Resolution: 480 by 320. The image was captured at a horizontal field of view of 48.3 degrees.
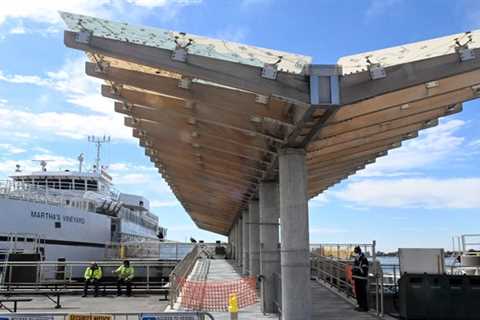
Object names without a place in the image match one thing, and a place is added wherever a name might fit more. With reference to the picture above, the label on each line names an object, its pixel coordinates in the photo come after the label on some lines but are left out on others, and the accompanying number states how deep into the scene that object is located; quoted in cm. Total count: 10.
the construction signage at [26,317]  681
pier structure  840
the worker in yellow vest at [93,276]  2009
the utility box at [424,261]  1215
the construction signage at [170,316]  677
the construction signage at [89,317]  682
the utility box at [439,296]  1078
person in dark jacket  1265
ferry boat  3152
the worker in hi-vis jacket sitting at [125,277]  2003
